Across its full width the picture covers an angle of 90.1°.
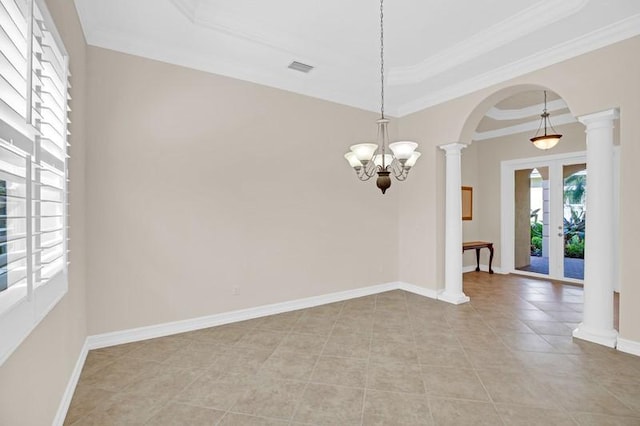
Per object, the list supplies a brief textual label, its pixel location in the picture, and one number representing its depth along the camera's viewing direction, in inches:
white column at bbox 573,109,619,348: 127.0
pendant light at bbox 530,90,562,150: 200.7
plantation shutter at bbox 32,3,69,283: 62.9
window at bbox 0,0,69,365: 49.0
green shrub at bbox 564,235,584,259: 232.4
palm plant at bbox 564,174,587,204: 226.8
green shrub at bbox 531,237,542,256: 253.6
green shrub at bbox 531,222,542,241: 252.5
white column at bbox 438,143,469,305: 185.0
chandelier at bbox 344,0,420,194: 107.3
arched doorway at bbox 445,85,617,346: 127.0
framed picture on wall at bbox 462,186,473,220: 274.1
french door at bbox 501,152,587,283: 230.8
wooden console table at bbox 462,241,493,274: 254.2
